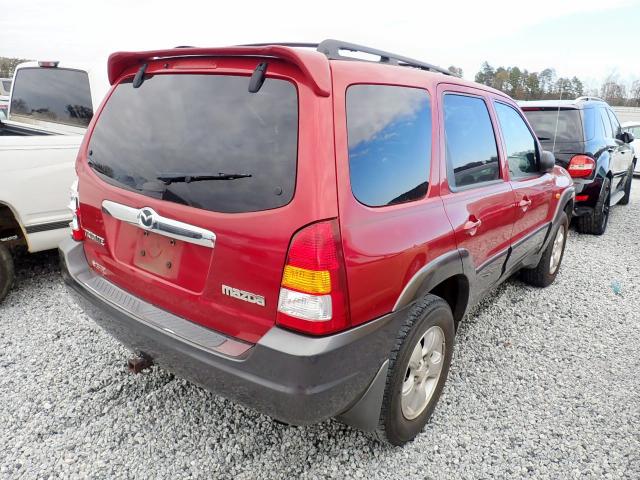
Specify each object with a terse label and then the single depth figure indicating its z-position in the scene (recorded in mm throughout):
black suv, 5648
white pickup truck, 3383
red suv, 1569
